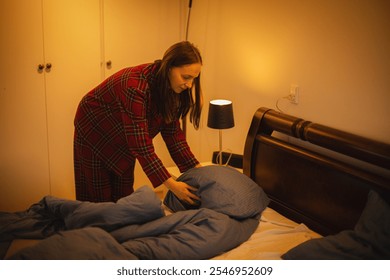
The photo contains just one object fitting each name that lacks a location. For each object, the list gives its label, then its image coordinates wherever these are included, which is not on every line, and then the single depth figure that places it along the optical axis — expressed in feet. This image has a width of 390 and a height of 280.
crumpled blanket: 5.15
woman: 6.14
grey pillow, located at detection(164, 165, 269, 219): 6.33
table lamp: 7.81
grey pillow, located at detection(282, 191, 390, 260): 5.24
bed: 5.28
